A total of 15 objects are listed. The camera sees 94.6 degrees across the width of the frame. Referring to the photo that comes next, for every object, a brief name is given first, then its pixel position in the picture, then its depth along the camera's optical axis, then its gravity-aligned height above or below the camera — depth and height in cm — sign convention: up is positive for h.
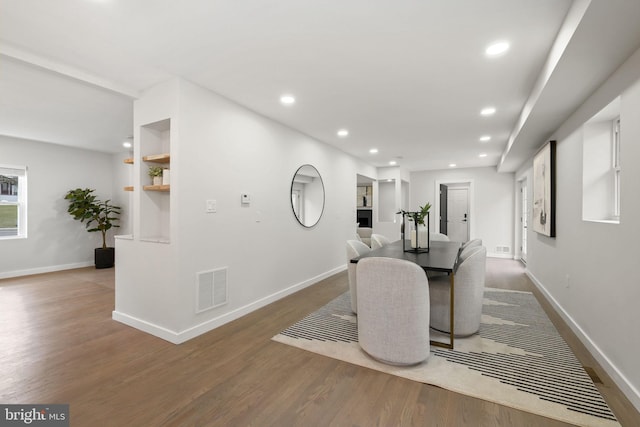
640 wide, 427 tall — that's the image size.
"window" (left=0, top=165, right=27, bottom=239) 523 +15
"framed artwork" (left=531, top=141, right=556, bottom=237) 362 +29
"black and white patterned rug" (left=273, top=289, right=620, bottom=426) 180 -116
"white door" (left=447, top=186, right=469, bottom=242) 823 -3
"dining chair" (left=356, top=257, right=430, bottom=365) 210 -71
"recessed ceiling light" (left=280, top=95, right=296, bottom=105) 310 +121
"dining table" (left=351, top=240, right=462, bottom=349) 240 -43
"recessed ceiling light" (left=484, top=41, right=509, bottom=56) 213 +122
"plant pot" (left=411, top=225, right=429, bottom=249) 323 -30
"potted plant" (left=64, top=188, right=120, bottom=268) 580 -7
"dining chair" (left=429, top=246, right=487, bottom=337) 267 -77
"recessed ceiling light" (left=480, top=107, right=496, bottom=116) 344 +121
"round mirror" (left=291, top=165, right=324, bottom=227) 435 +25
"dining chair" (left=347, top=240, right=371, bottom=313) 312 -47
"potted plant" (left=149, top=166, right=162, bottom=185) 292 +37
